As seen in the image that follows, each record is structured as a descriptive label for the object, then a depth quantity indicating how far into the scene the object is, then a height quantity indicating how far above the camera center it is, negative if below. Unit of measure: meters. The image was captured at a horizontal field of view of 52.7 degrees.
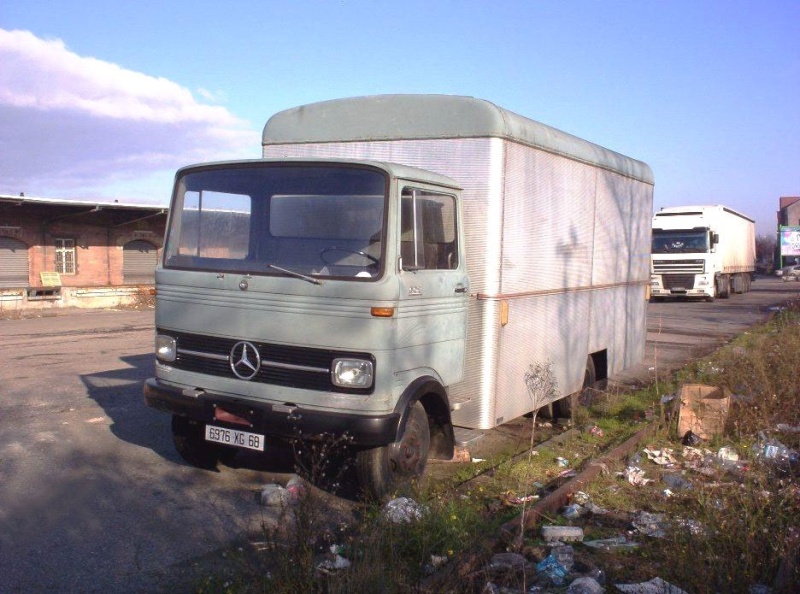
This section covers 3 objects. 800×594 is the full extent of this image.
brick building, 26.31 +0.36
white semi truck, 32.09 +0.62
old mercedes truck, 5.54 -0.15
